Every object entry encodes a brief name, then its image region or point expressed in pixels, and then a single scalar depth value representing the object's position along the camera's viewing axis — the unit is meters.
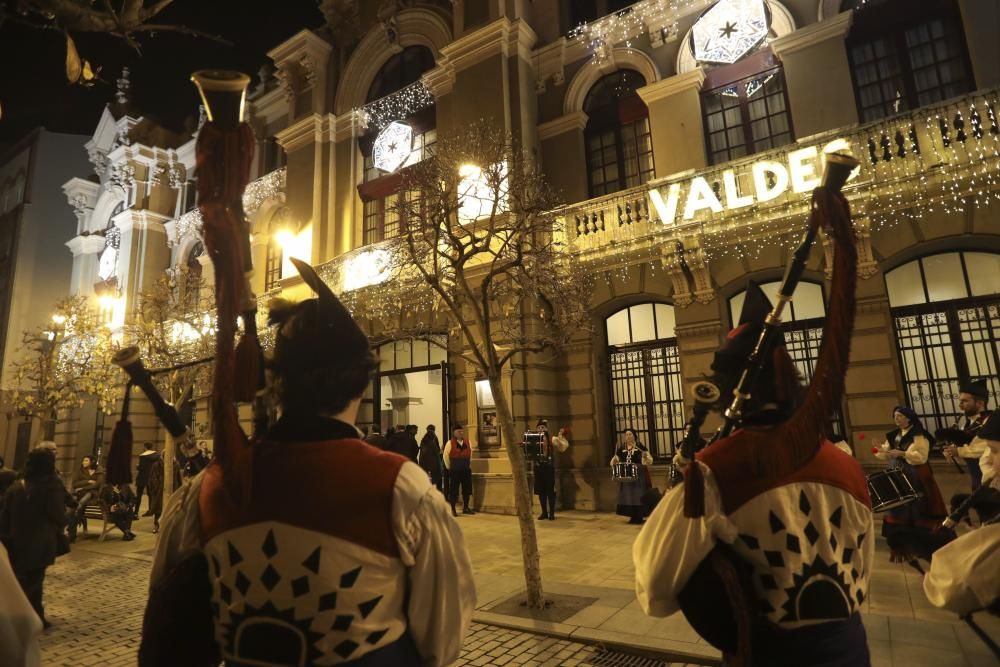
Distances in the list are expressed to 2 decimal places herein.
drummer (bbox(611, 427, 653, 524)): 11.16
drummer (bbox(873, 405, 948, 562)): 7.09
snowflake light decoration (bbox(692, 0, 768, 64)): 12.82
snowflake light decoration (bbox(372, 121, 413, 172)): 17.45
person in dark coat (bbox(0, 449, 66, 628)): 6.17
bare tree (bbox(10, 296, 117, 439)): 15.75
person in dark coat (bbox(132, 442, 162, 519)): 14.58
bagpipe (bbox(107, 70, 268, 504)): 1.90
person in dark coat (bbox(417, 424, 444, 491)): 12.80
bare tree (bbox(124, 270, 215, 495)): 14.56
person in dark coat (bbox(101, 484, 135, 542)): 12.05
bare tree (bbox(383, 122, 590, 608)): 6.64
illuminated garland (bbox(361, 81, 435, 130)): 17.11
